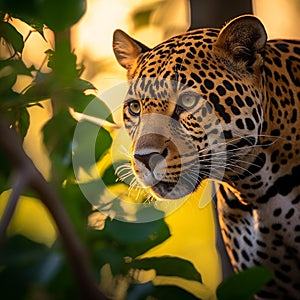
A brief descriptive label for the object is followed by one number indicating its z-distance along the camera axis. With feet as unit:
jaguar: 23.98
